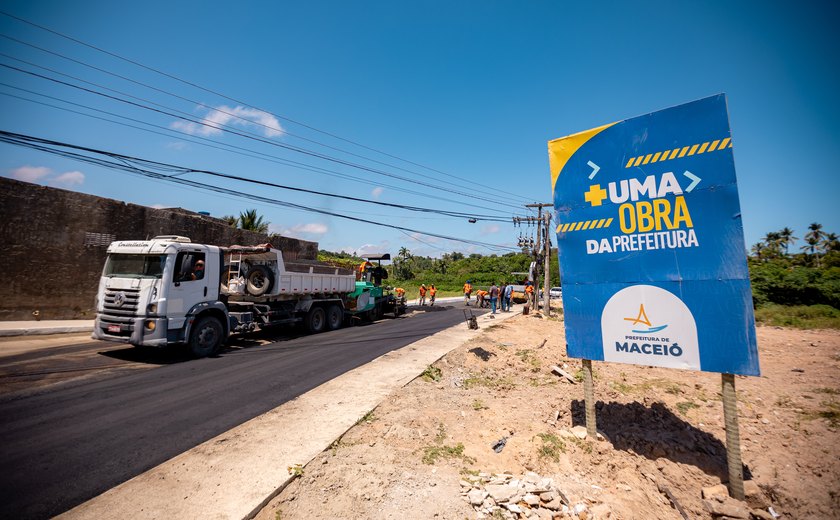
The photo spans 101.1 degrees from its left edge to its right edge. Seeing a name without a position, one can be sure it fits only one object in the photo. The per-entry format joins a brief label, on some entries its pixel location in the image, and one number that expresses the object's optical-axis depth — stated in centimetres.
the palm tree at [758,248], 7121
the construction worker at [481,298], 2914
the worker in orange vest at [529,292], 2386
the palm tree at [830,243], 6372
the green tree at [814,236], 7106
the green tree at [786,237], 8188
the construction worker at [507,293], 2407
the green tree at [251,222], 3259
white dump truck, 893
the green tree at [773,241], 7572
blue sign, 438
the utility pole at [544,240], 2254
